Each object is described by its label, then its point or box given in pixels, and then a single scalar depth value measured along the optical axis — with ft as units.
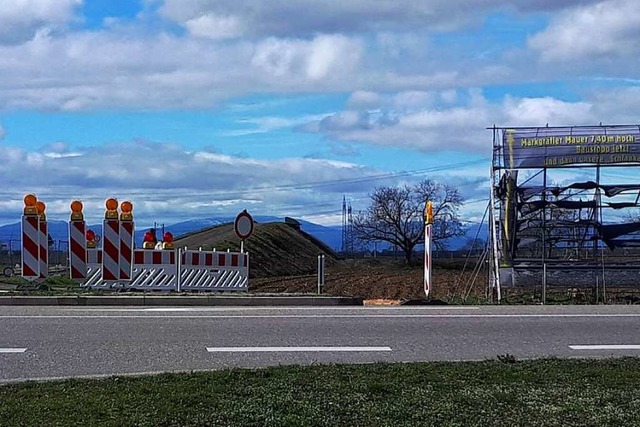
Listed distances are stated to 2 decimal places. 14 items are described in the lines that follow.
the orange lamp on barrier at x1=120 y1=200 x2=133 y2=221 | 59.57
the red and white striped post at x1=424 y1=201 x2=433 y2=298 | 60.33
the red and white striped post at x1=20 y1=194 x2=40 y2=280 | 56.24
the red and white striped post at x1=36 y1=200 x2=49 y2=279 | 56.59
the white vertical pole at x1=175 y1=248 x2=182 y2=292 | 70.74
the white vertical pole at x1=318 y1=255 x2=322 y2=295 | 62.43
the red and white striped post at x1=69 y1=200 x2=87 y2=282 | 58.23
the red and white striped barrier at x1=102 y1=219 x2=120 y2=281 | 58.49
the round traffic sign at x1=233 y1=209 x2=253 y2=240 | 69.36
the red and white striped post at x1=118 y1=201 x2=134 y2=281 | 59.11
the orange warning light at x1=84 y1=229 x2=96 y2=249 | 70.14
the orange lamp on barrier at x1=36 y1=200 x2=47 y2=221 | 57.06
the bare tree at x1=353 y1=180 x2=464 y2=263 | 189.16
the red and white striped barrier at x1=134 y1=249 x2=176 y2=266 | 68.49
